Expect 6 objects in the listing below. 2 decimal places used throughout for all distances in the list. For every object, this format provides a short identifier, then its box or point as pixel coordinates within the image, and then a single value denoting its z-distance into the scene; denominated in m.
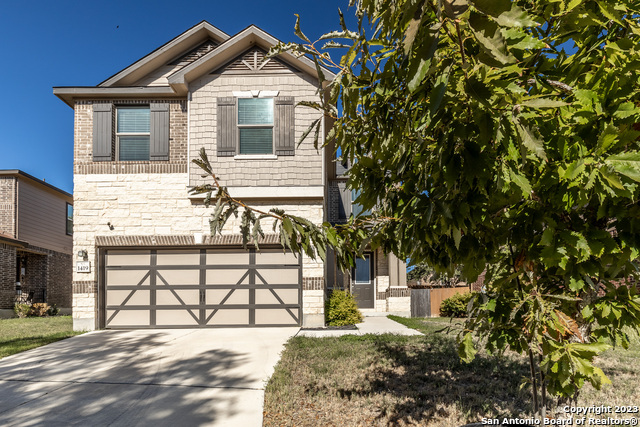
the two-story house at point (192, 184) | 10.15
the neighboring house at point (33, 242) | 16.50
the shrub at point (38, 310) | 16.34
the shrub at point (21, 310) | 15.77
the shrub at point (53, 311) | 17.08
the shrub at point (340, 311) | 10.43
